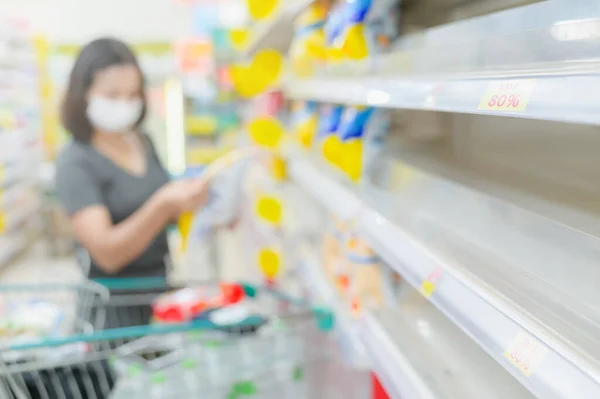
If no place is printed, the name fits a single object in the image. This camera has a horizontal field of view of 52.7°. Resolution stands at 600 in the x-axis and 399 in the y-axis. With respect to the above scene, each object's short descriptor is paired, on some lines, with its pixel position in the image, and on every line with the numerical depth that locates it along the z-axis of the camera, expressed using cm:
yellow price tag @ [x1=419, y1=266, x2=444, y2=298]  85
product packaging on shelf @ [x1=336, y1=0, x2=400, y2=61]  132
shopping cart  128
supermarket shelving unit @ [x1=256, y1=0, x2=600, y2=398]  59
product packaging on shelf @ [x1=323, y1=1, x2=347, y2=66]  147
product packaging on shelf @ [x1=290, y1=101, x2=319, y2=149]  208
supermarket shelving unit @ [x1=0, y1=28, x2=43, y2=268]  500
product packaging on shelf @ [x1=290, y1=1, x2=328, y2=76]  184
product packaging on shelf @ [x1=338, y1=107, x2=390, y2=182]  138
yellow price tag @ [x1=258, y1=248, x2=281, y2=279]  252
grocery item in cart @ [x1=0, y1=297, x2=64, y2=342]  177
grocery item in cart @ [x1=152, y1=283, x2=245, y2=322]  169
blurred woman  204
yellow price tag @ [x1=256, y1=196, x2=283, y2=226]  243
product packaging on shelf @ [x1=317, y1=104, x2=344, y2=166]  161
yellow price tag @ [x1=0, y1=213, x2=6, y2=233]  488
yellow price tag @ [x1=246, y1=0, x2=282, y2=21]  230
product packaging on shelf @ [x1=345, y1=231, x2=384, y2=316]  141
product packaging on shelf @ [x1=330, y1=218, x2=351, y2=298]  162
